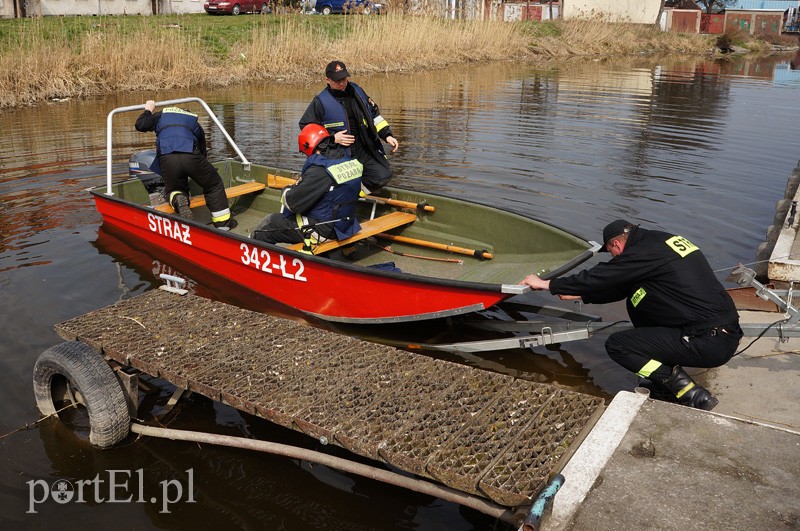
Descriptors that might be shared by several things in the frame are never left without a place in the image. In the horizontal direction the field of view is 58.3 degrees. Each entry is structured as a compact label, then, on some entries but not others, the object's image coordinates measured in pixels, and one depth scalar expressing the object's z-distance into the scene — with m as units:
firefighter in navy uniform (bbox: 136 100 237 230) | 7.64
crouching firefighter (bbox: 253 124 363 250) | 6.44
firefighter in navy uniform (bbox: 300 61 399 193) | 7.40
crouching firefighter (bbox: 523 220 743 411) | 4.64
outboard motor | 8.44
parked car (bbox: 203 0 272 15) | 30.44
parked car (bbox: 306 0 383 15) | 32.44
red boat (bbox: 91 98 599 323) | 5.70
